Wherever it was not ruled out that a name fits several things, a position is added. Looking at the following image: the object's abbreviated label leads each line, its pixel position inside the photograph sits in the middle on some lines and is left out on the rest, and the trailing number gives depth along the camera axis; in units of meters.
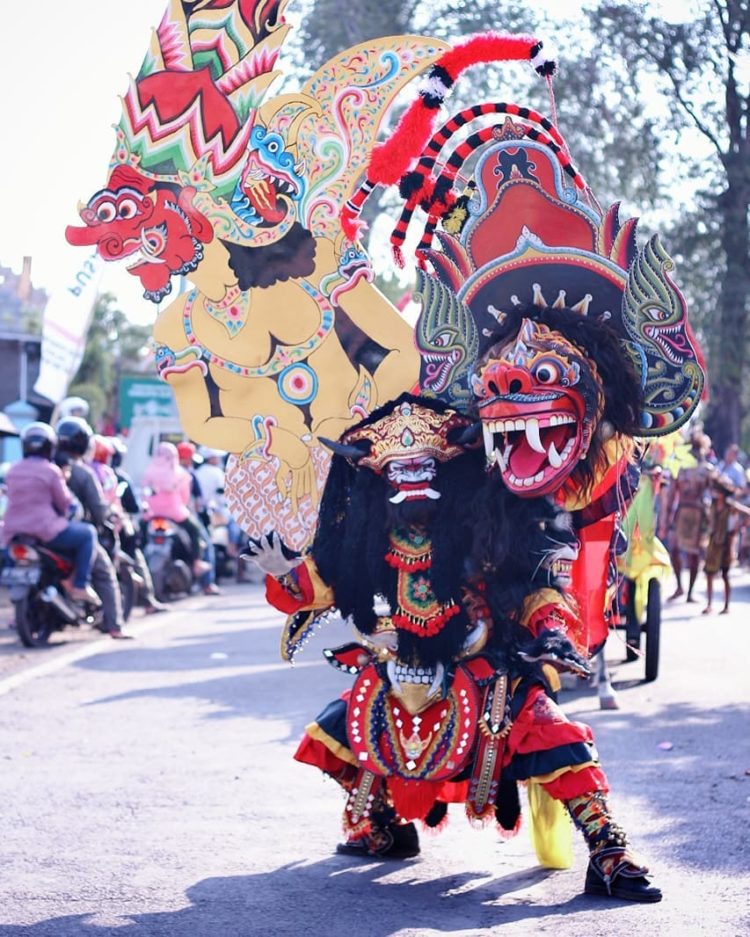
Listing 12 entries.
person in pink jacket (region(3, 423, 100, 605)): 12.10
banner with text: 18.48
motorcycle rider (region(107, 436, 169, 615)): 14.50
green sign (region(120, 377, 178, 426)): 32.56
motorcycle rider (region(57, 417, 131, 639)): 12.96
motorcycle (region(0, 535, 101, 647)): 12.16
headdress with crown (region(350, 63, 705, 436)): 5.34
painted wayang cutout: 5.90
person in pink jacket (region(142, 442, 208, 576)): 16.73
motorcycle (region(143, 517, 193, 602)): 16.91
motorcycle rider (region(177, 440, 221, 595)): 18.83
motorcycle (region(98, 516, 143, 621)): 13.75
